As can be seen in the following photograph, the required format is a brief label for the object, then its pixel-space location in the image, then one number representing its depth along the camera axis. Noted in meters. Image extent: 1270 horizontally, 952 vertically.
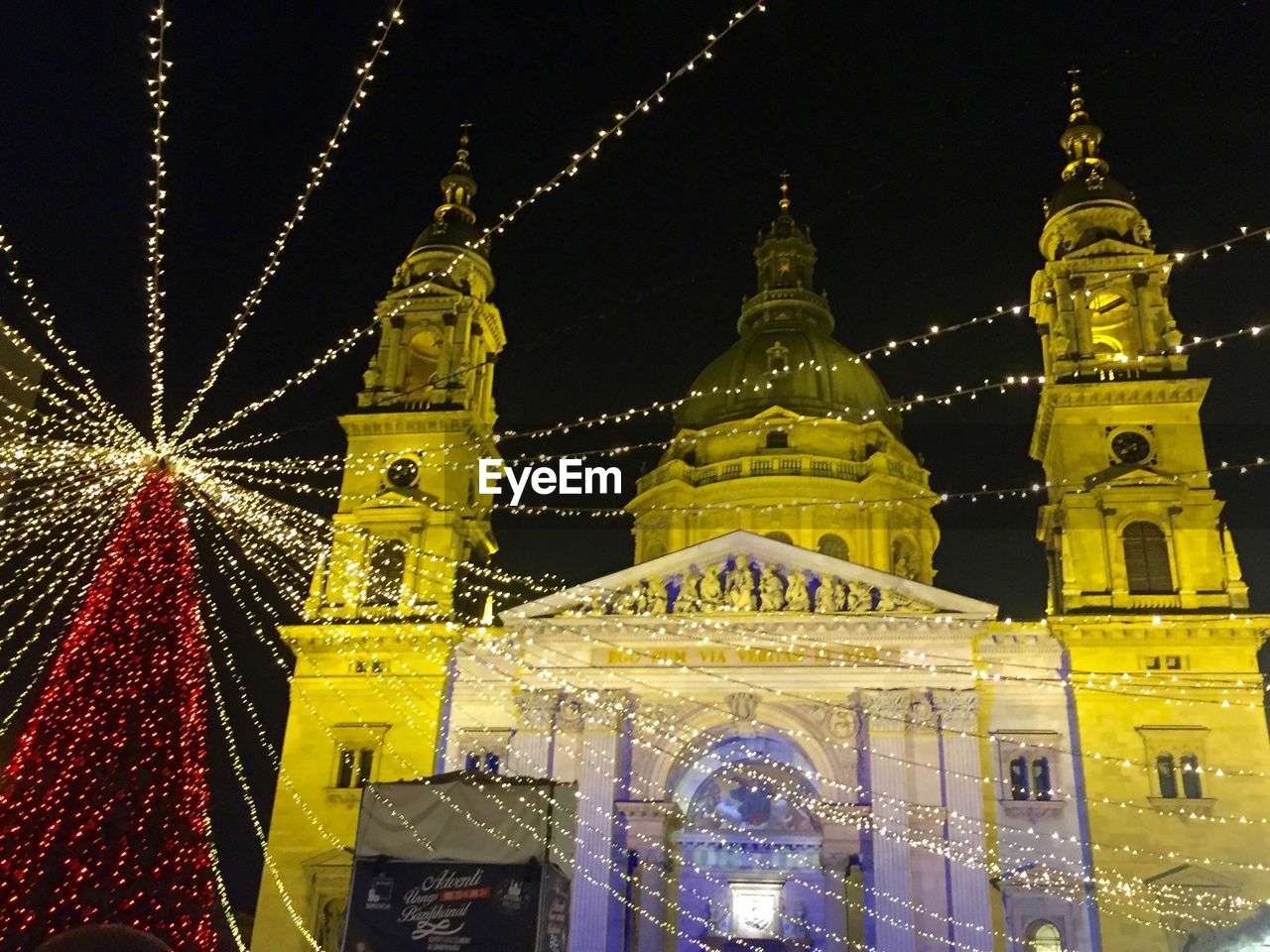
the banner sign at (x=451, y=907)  14.99
